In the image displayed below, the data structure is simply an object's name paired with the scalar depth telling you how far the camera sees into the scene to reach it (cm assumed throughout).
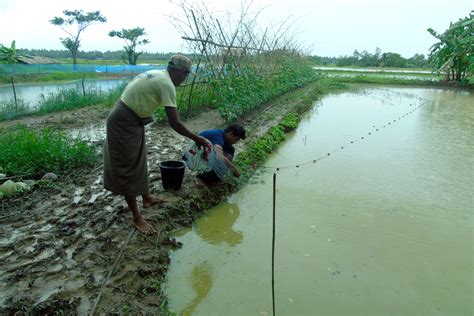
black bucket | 379
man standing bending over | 274
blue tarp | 1801
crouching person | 382
